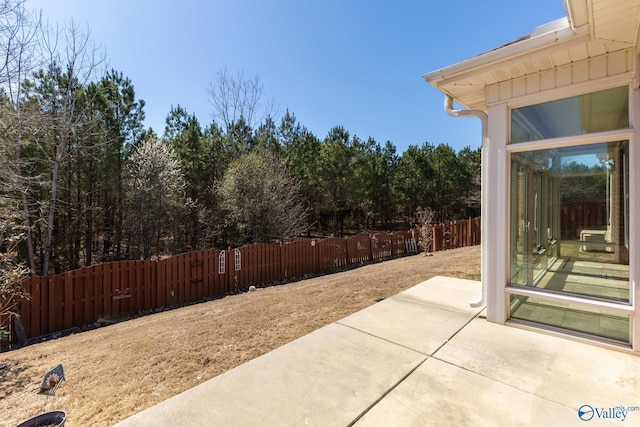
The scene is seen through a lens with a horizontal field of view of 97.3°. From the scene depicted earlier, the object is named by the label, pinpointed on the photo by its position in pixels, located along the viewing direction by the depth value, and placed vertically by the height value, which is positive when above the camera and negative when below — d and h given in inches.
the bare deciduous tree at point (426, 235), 463.4 -48.7
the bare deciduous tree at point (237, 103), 671.1 +259.8
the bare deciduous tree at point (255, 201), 489.7 +15.6
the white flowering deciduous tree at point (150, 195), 435.2 +26.4
